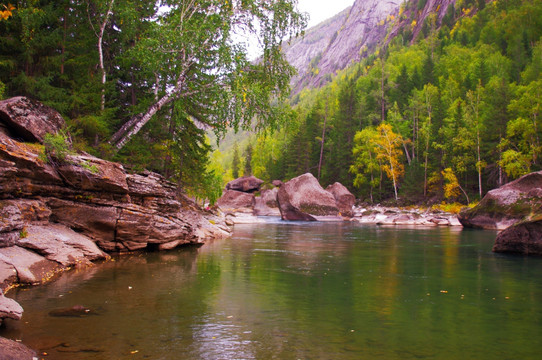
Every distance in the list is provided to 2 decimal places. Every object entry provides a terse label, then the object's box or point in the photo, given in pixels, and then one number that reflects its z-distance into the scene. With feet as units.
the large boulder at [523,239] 45.42
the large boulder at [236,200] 195.00
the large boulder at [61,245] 31.58
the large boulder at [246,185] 213.66
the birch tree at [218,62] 53.11
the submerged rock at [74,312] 20.71
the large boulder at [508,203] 74.59
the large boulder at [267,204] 163.63
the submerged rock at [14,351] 13.42
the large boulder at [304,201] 125.18
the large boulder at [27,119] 34.24
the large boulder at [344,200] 135.33
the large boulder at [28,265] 26.66
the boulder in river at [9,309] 17.85
